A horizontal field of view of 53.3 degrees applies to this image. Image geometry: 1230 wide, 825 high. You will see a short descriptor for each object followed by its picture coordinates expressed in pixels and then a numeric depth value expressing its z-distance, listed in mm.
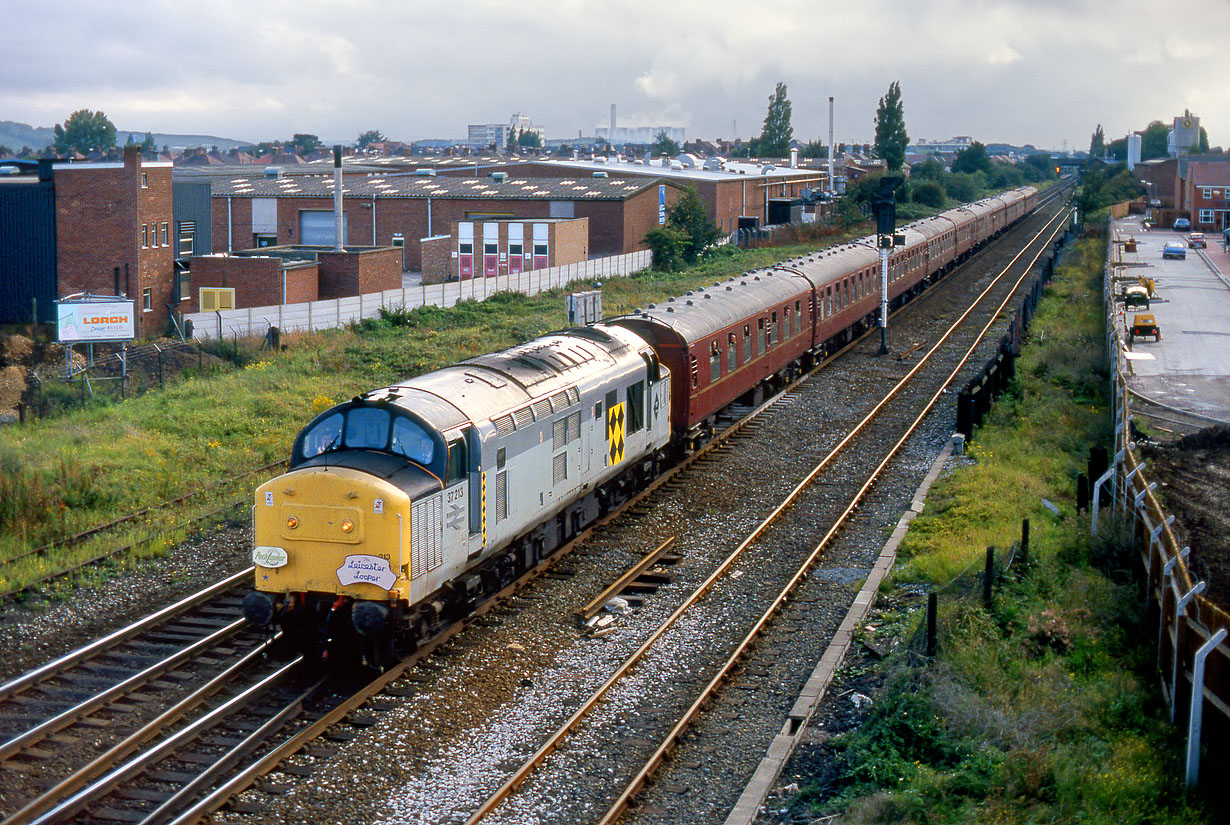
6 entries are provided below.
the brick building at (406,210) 71438
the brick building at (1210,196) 104125
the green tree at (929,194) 129625
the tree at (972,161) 187725
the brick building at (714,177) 82875
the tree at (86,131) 184625
